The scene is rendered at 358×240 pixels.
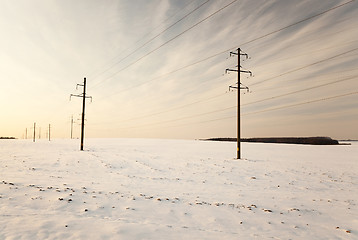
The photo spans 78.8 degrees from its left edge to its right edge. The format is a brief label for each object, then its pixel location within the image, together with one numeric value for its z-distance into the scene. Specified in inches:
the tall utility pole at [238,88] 957.8
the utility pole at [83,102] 1349.0
